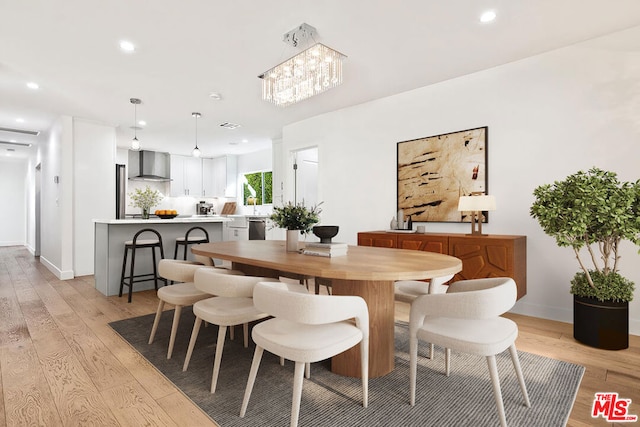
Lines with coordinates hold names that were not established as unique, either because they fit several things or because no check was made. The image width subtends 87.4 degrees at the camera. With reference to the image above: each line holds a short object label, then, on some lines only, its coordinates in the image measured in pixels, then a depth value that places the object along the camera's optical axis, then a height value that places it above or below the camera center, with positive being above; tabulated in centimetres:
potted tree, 238 -15
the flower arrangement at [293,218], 248 -8
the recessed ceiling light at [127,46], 298 +146
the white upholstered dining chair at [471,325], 150 -59
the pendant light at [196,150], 514 +87
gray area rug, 165 -104
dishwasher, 745 -46
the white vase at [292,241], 253 -25
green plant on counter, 462 +5
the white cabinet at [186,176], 871 +82
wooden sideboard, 304 -40
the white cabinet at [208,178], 917 +80
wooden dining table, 169 -34
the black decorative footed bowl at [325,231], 236 -16
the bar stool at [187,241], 453 -46
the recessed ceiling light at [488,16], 257 +152
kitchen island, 418 -50
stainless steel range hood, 808 +100
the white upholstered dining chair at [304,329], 142 -60
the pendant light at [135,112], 453 +143
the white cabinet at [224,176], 882 +85
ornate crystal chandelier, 284 +121
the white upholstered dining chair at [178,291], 226 -61
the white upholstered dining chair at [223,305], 184 -59
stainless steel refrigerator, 739 +36
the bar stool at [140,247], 398 -52
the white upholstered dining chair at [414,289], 219 -59
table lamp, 327 +4
